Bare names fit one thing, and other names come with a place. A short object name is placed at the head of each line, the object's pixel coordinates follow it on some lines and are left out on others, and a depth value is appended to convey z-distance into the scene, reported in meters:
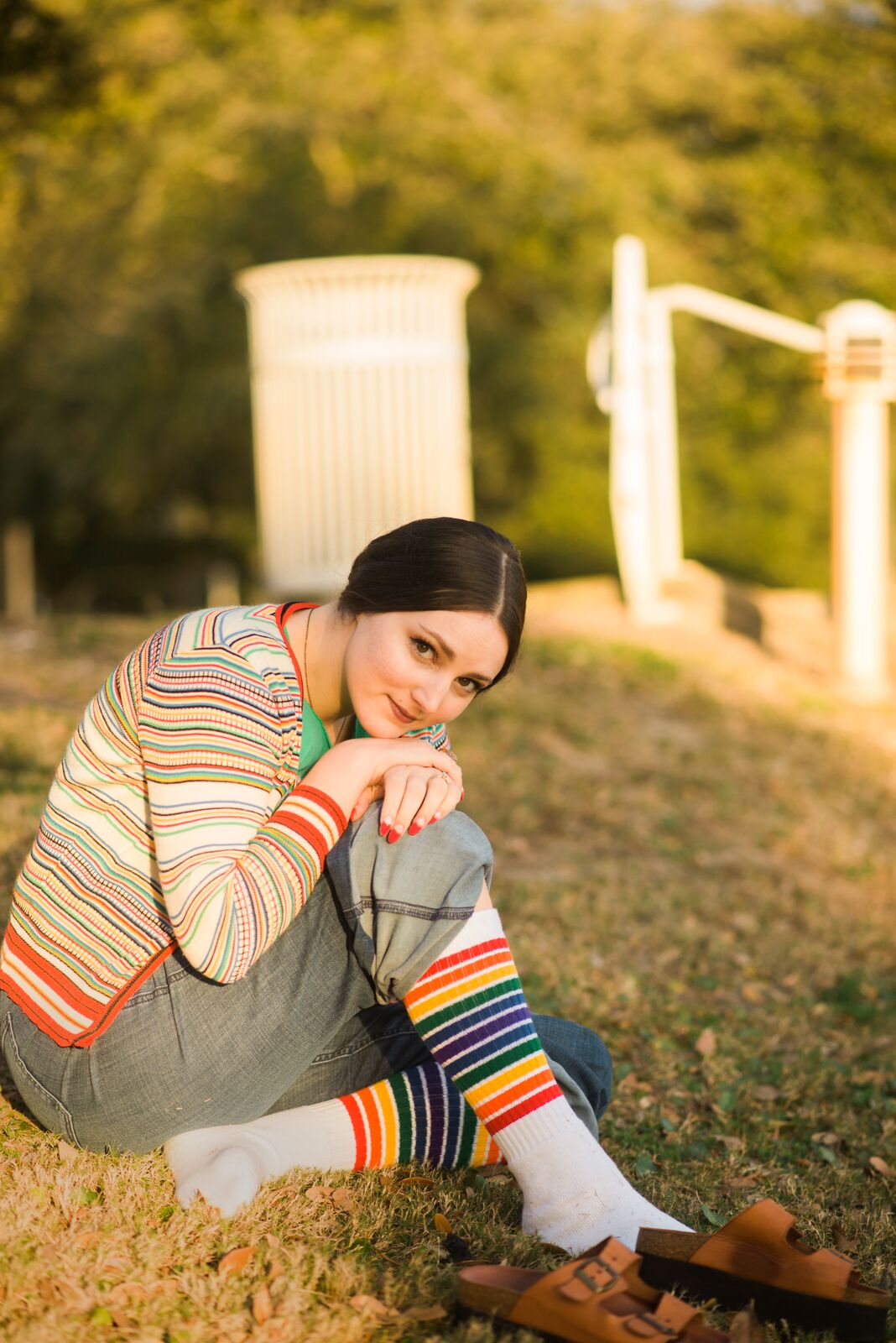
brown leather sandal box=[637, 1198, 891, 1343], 1.95
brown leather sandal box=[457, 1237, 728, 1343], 1.77
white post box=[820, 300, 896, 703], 6.78
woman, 2.03
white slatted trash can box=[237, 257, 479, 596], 6.66
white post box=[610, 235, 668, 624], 7.55
